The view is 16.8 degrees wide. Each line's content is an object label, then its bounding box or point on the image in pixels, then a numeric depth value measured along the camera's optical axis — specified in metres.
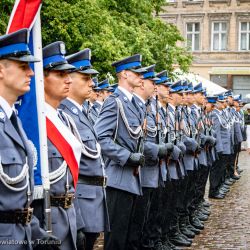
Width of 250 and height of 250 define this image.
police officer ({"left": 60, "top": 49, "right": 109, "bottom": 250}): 6.87
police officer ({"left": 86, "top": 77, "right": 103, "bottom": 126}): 14.42
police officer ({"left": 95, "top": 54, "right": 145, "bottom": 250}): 8.36
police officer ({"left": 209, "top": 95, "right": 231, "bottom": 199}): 18.14
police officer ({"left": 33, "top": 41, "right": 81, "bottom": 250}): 5.87
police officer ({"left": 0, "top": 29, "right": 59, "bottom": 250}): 4.84
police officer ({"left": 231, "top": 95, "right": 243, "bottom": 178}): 22.71
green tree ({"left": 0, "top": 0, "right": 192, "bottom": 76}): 21.77
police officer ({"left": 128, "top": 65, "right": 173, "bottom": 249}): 9.27
